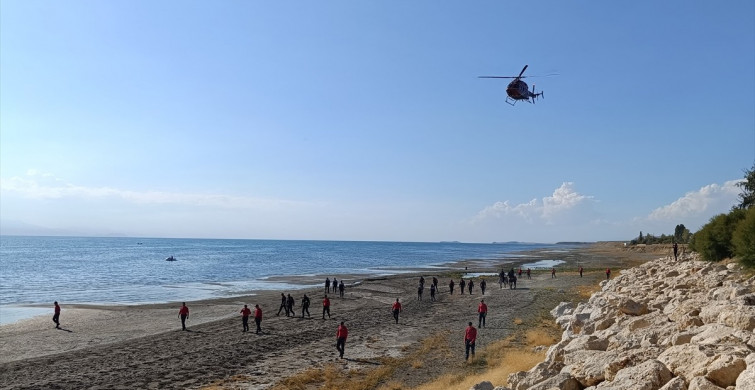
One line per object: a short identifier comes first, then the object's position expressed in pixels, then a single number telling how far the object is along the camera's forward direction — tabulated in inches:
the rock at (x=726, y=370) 238.8
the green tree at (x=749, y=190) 1535.4
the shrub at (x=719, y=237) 1040.8
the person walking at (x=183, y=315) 994.2
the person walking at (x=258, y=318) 939.3
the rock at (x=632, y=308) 560.7
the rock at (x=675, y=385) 247.1
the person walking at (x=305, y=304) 1121.4
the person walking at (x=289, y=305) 1136.2
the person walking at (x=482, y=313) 939.3
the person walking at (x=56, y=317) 1053.2
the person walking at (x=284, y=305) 1144.2
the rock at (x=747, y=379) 216.8
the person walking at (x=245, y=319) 953.5
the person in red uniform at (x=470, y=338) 674.6
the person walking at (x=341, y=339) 722.8
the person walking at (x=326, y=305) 1108.0
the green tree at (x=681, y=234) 3578.7
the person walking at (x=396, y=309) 1020.5
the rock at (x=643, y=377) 261.6
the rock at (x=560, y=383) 314.9
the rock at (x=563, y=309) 944.3
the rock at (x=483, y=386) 370.6
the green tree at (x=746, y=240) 722.3
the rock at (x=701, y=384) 234.4
